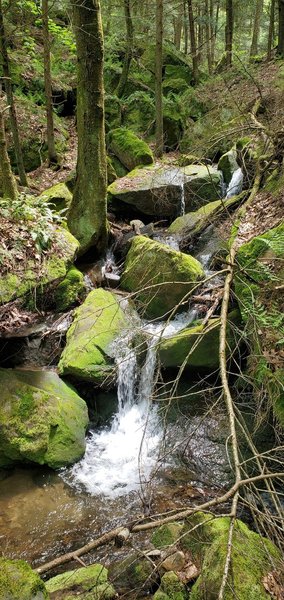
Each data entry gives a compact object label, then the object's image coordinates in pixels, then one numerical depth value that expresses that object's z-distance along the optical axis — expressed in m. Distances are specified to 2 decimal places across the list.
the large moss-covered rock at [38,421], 5.59
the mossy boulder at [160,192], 11.02
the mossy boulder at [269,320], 4.22
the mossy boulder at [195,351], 6.45
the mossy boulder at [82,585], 3.53
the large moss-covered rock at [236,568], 3.02
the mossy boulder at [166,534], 4.16
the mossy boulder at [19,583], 2.49
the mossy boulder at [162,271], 7.61
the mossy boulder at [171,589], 3.52
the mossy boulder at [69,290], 7.64
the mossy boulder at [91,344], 6.49
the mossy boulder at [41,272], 6.12
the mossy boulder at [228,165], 11.88
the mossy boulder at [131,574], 3.87
